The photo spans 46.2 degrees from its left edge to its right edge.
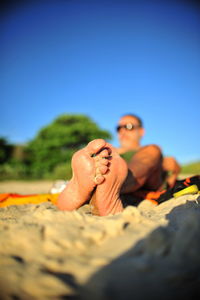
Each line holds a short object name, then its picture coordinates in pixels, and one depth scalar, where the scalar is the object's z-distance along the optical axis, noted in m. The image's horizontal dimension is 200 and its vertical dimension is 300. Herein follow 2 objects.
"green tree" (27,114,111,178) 12.41
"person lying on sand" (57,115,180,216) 1.27
